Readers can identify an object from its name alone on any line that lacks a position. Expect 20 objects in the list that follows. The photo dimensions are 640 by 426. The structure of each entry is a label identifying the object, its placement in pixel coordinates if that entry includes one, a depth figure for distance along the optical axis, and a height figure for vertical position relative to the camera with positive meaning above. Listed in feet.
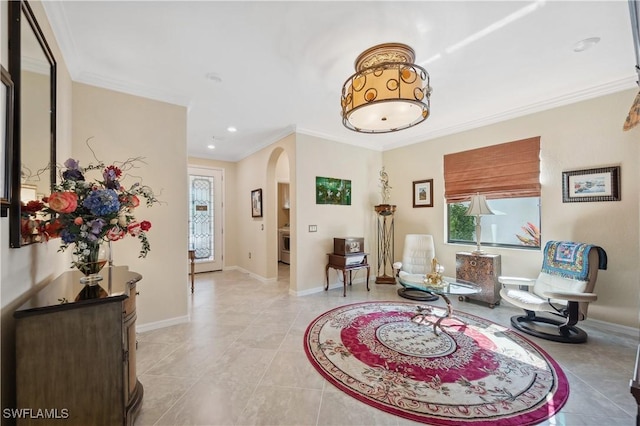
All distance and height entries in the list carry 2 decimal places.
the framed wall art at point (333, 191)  14.85 +1.47
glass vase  5.24 -0.97
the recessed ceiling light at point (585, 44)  7.22 +4.91
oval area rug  5.71 -4.35
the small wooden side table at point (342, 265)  13.88 -2.82
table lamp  12.00 +0.19
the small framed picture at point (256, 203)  17.47 +0.93
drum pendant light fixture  6.28 +3.11
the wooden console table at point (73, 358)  3.89 -2.33
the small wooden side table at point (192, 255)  13.66 -2.08
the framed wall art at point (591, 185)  9.41 +1.09
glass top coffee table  9.80 -3.01
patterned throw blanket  8.77 -1.67
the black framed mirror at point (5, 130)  3.78 +1.34
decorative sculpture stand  17.35 -1.95
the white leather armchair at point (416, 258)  13.67 -2.43
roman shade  11.39 +2.09
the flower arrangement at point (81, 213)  4.63 +0.08
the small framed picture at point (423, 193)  15.12 +1.31
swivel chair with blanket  8.55 -2.75
